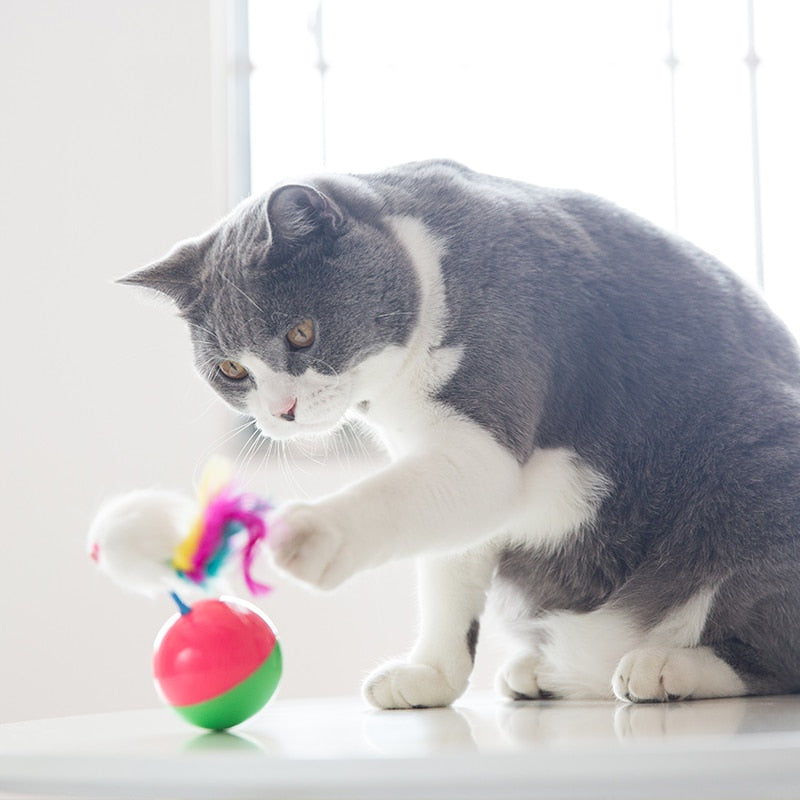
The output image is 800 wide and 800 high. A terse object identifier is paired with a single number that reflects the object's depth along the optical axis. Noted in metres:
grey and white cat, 1.12
